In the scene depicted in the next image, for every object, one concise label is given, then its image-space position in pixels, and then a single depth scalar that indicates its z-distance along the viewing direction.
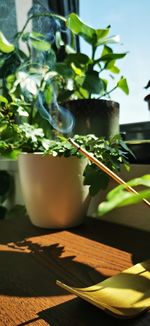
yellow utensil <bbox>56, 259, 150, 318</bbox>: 0.31
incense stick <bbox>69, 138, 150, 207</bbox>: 0.38
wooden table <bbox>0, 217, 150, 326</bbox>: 0.33
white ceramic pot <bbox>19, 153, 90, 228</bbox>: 0.69
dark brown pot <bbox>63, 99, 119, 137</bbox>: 0.79
